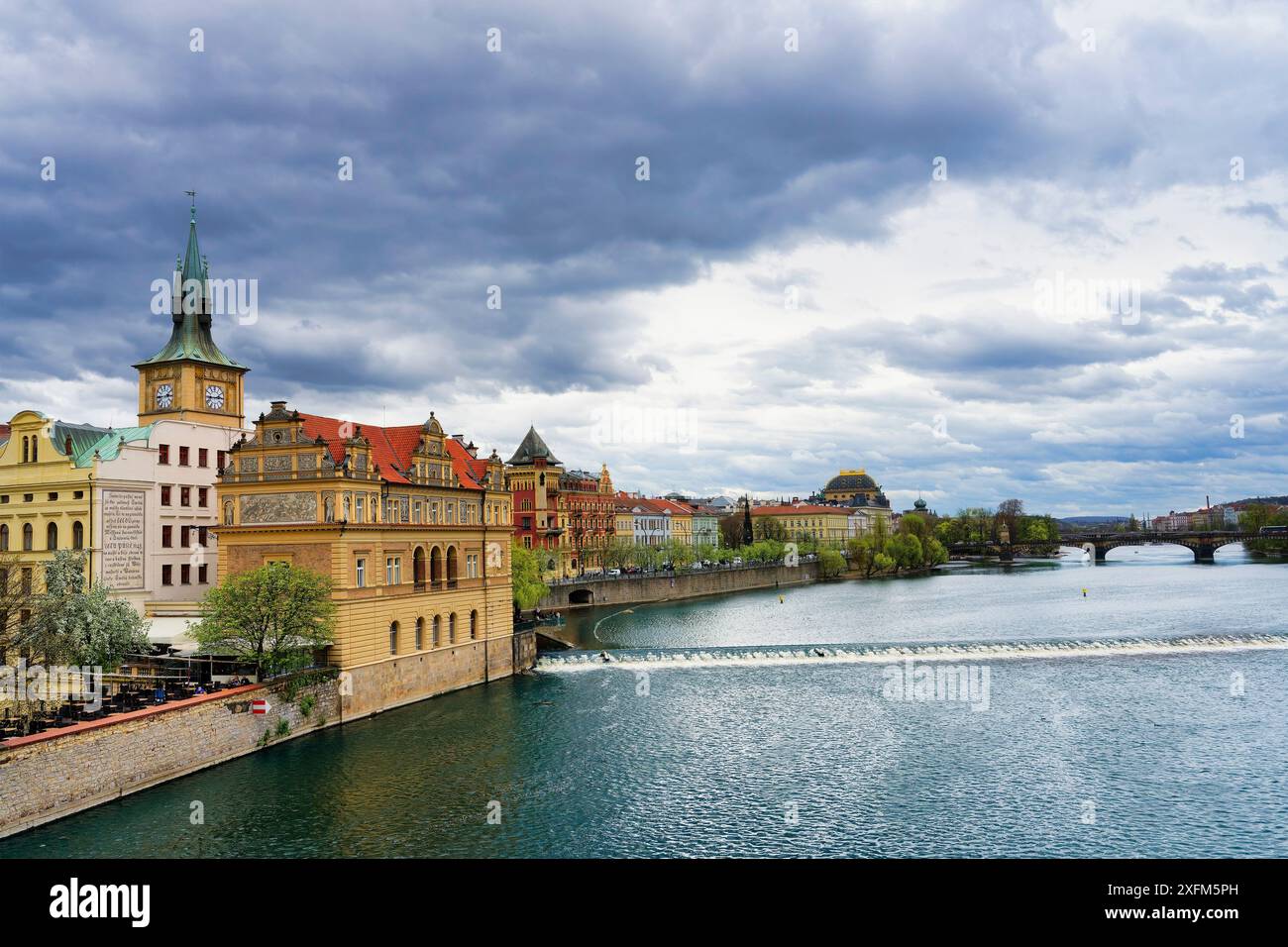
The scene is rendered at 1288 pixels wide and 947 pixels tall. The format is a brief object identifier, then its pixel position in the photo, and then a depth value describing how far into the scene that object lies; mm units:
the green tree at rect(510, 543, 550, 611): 68500
